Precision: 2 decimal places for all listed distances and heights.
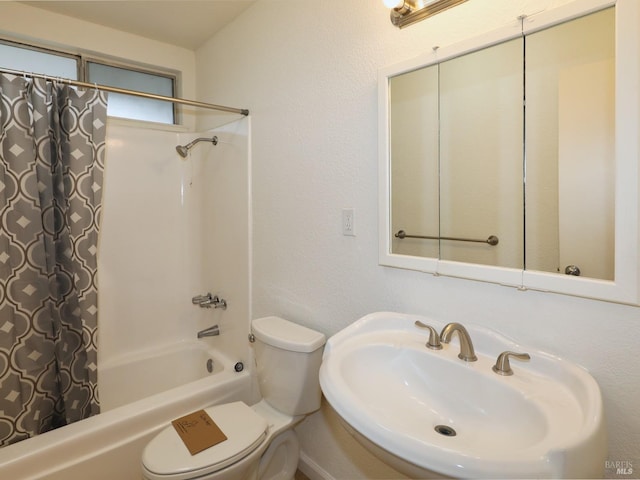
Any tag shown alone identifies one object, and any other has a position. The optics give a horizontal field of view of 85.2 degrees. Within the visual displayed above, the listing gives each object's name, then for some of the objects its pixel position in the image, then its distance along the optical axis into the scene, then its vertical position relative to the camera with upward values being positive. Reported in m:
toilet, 1.20 -0.78
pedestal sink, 0.63 -0.42
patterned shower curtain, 1.47 -0.09
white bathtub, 1.29 -0.85
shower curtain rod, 1.49 +0.68
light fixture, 1.14 +0.74
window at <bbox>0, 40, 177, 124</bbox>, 2.05 +1.03
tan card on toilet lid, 1.27 -0.78
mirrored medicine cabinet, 0.85 +0.21
